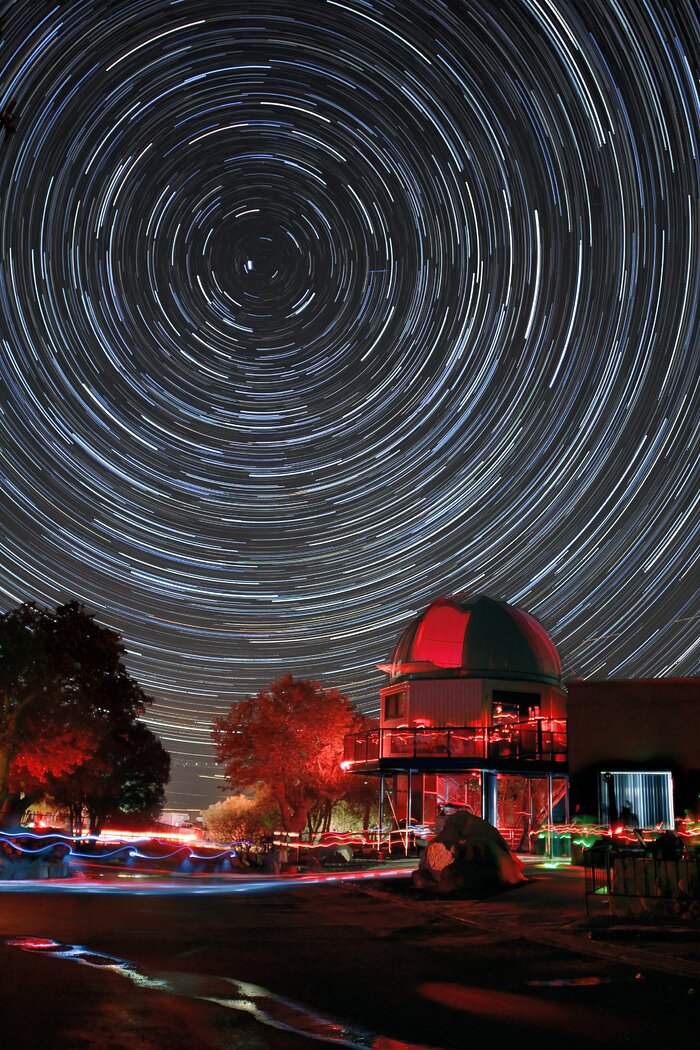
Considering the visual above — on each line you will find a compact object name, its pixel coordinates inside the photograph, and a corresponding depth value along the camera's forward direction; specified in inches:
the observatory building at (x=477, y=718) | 1555.1
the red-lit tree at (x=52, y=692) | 1355.8
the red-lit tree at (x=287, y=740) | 1982.0
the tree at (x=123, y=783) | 1798.2
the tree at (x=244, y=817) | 2494.2
